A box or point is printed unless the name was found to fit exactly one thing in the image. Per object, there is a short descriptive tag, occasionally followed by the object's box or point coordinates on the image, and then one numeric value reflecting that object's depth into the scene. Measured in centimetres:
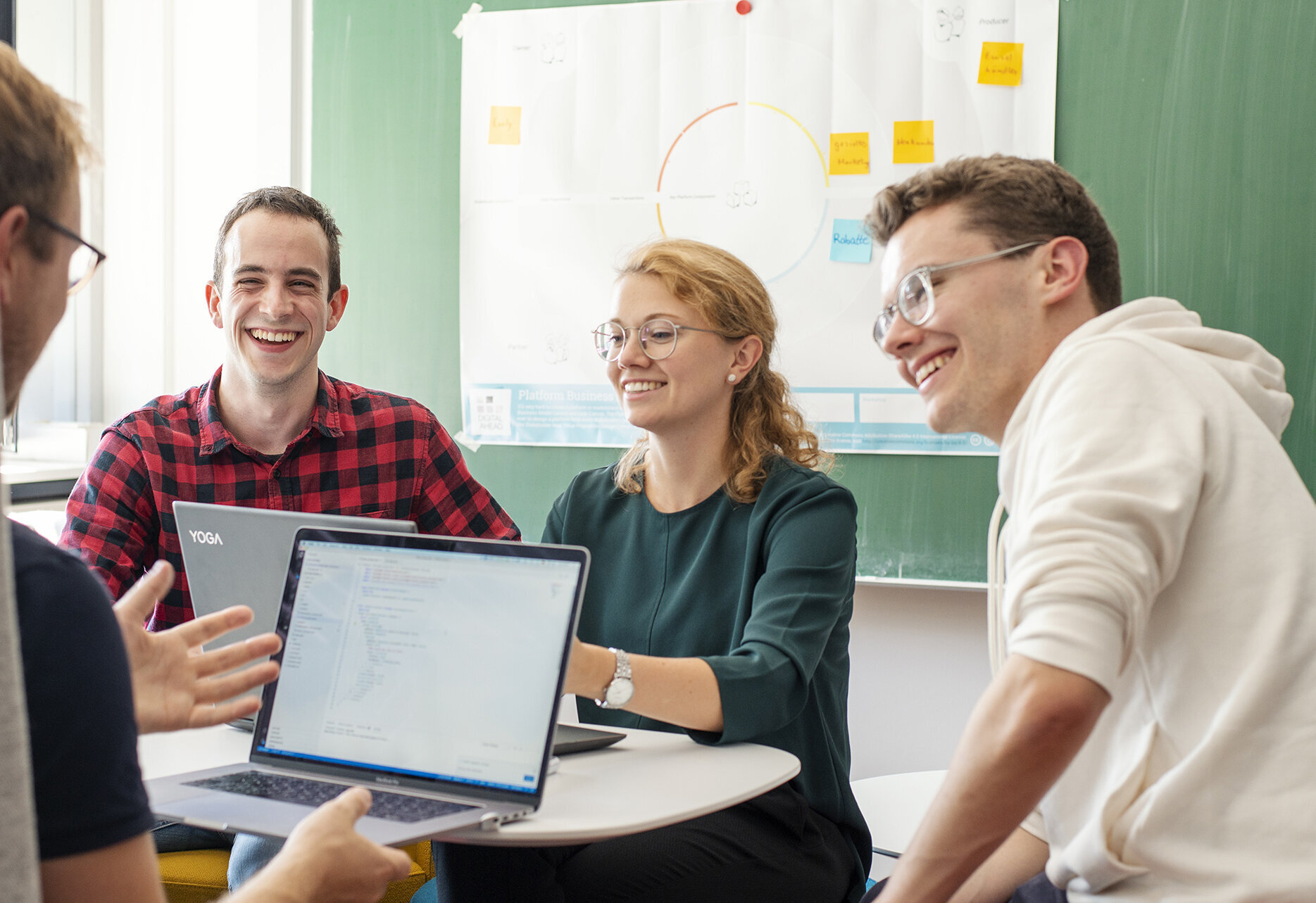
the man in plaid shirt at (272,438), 190
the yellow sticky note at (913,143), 239
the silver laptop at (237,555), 136
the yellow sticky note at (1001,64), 233
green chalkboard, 219
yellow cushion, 165
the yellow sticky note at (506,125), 267
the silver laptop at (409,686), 109
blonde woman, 136
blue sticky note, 244
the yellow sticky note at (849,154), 243
